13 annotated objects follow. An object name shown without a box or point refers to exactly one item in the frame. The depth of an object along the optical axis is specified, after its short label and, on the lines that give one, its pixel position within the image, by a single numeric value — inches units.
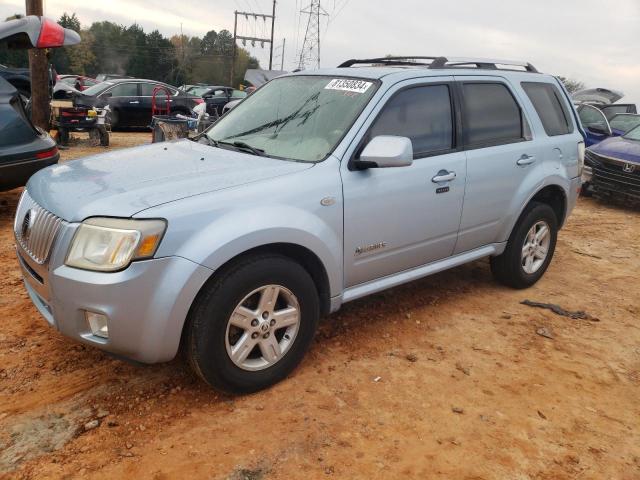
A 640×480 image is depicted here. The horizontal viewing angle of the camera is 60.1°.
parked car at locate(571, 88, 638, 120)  496.4
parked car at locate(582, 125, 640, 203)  344.5
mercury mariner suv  102.5
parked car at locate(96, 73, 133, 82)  1202.0
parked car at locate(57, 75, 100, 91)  686.5
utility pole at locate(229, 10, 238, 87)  2085.4
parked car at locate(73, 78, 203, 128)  616.1
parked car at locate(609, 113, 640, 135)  436.6
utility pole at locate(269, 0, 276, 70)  2085.4
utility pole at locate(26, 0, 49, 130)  414.0
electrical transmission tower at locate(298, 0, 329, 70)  1936.1
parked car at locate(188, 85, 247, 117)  777.6
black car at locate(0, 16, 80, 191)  220.7
